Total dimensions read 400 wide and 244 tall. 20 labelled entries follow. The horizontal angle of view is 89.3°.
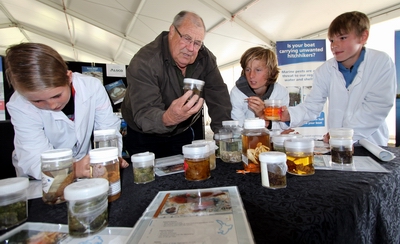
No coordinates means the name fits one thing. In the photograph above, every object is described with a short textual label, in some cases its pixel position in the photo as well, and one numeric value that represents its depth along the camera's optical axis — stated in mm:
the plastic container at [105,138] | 861
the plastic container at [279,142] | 852
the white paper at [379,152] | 884
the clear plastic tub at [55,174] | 600
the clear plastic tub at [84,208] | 431
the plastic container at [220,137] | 993
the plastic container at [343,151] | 833
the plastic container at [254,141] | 778
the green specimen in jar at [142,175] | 766
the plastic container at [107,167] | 585
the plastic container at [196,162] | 713
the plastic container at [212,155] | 848
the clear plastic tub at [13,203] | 495
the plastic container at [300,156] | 702
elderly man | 1013
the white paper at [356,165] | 782
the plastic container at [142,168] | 763
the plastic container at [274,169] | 626
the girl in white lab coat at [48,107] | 773
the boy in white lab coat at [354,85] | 1288
